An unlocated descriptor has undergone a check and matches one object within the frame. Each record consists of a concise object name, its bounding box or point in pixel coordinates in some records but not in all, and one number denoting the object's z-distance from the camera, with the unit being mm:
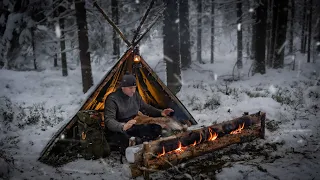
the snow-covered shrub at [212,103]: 8047
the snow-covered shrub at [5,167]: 3965
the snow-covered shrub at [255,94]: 9094
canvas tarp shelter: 5120
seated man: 4906
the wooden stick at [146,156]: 3924
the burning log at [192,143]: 3973
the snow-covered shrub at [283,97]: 8042
